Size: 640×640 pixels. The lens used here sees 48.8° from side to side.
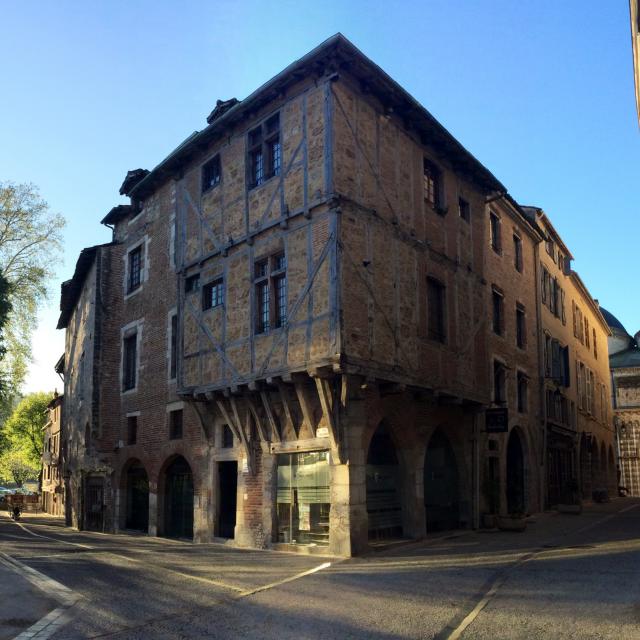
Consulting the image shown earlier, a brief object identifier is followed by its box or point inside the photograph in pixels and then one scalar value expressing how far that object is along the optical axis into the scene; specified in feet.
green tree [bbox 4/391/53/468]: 191.72
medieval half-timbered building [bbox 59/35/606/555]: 45.85
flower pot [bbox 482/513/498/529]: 59.11
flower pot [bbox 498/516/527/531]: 57.16
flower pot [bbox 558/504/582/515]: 77.41
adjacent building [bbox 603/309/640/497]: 145.48
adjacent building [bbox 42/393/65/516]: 126.21
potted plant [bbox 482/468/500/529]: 59.26
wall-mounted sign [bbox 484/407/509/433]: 58.80
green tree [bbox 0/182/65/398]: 90.17
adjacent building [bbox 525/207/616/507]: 86.63
